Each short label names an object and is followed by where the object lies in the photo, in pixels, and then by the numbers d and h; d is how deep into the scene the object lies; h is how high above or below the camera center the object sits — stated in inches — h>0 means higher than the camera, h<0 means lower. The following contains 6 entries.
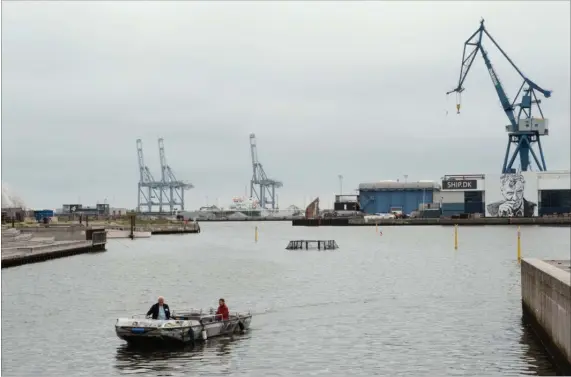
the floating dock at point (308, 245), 4943.4 -126.5
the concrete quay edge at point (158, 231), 7750.5 -49.0
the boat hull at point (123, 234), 6608.3 -62.2
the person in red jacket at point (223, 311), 1555.1 -158.5
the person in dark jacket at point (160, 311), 1440.7 -145.2
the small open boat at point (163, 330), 1390.3 -173.7
